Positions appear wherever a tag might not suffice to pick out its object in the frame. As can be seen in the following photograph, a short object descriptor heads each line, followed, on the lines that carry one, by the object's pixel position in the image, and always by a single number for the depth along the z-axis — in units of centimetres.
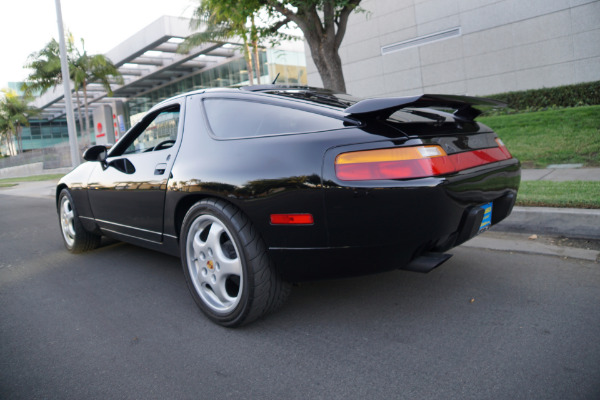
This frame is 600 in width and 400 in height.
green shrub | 1088
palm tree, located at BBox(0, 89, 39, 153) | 4559
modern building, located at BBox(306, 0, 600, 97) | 1187
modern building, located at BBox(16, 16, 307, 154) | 2481
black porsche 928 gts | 218
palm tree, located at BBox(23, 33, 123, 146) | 2750
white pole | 1296
